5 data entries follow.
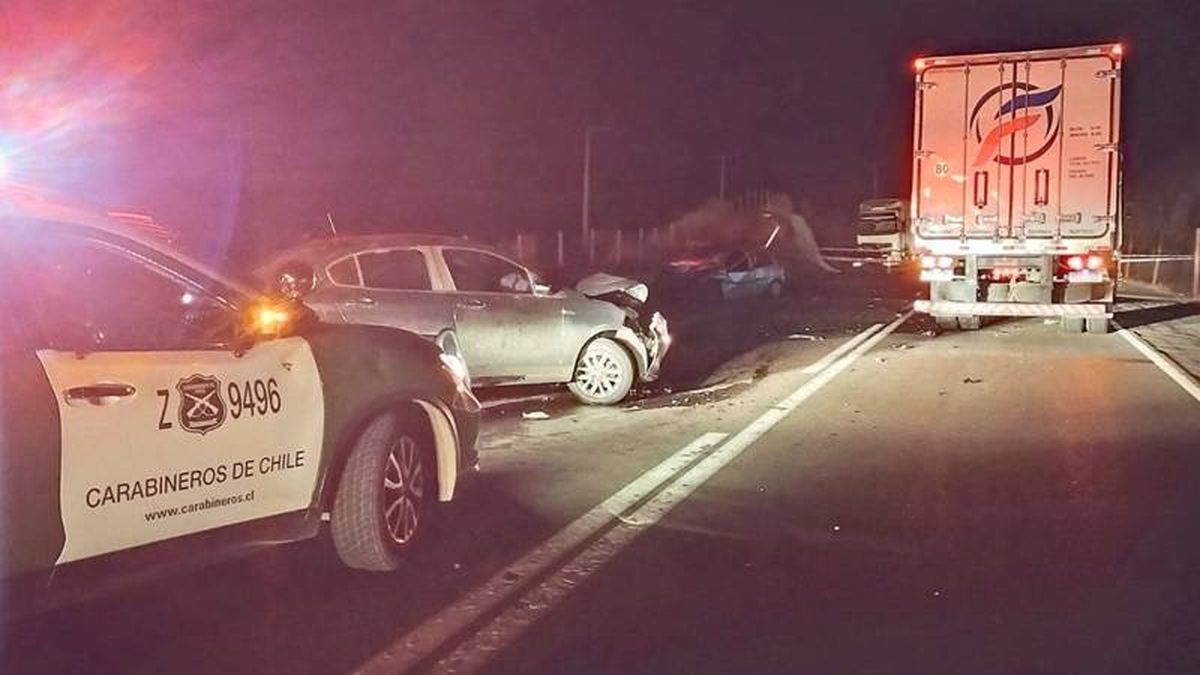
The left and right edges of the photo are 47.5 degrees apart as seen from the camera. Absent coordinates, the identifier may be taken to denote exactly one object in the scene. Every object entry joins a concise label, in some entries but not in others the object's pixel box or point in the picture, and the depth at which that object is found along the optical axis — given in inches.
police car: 188.1
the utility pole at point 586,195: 1662.2
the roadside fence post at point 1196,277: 1240.6
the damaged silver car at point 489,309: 440.1
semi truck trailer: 740.6
